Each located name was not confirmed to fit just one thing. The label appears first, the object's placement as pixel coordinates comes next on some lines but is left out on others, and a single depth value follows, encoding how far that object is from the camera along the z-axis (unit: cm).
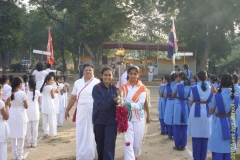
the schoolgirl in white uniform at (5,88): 639
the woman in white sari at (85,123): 669
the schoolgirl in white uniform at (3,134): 554
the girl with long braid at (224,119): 575
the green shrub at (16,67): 4031
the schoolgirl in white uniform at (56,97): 987
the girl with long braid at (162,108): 991
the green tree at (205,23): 2827
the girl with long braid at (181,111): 799
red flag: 1556
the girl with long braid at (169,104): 864
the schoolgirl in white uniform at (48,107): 911
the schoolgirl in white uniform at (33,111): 820
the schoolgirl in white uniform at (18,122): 706
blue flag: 1716
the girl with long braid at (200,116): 687
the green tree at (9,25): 2975
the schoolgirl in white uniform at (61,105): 1123
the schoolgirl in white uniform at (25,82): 901
